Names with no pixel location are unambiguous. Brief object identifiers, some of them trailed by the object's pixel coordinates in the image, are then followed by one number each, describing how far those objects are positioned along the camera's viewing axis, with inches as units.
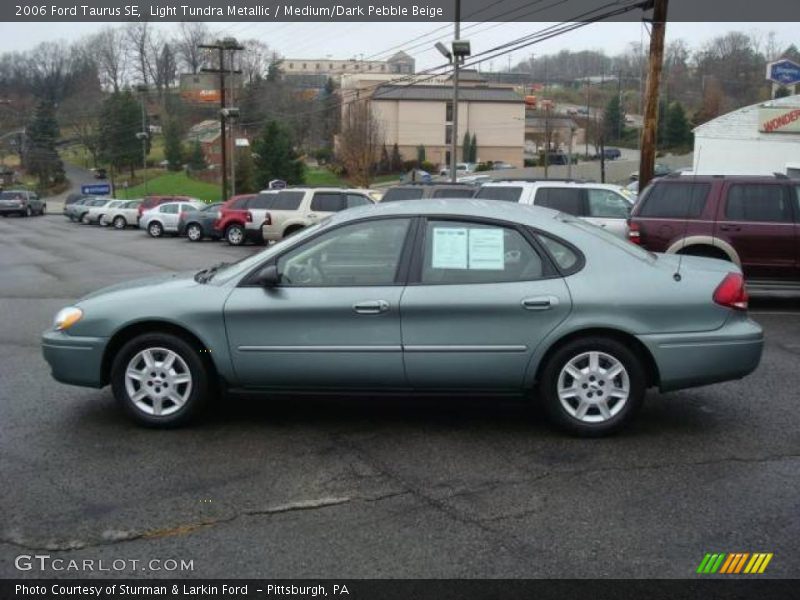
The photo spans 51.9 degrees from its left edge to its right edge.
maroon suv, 424.8
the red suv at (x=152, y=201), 1604.3
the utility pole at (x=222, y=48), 1595.7
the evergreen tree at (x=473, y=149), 3612.2
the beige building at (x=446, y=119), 3656.5
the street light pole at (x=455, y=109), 919.8
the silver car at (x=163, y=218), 1318.9
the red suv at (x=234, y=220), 1019.3
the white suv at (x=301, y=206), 885.2
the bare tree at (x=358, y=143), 2492.6
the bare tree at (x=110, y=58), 3140.0
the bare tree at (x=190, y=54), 2980.1
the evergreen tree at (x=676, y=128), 2842.0
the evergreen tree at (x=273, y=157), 2401.6
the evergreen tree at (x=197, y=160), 3474.4
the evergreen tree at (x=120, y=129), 3292.3
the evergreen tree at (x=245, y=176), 2480.3
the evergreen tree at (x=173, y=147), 3563.0
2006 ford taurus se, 209.8
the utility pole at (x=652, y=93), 651.5
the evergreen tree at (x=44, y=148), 3395.7
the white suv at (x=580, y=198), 557.6
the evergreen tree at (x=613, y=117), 2914.1
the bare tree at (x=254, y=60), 3186.5
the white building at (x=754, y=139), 1249.4
